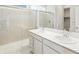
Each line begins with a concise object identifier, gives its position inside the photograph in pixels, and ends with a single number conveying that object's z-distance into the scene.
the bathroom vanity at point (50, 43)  1.46
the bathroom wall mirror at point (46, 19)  2.02
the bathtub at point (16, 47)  2.09
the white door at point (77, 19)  1.70
